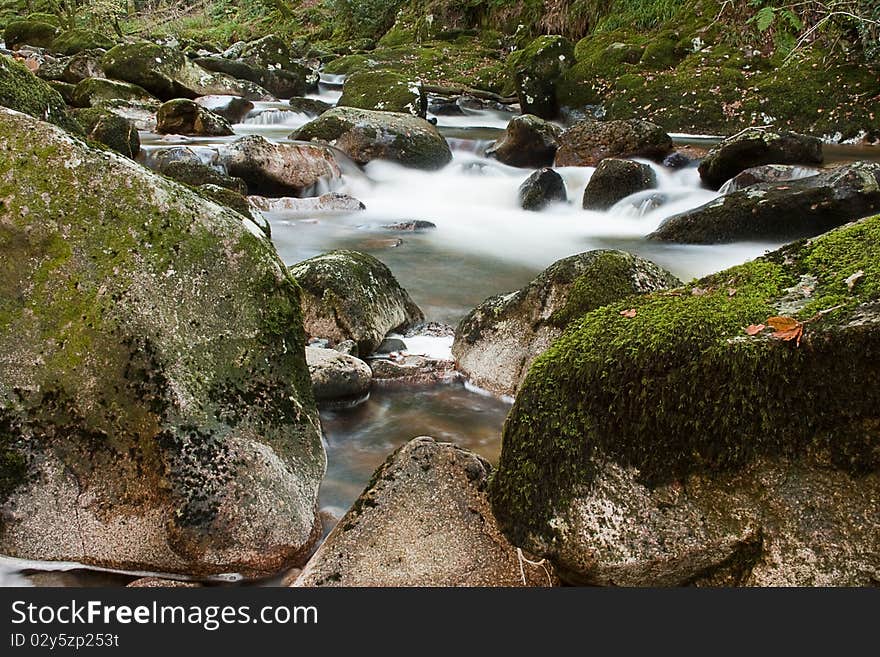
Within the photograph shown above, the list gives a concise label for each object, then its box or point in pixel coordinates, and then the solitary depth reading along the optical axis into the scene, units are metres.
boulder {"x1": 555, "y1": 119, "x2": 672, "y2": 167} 12.79
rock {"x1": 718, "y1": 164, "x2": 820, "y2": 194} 10.06
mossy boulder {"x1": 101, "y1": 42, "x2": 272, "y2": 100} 17.42
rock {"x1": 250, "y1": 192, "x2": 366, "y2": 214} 10.85
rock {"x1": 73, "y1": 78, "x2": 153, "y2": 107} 15.62
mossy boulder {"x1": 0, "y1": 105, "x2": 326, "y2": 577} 2.96
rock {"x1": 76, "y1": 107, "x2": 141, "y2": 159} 10.97
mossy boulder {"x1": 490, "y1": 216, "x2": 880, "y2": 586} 2.35
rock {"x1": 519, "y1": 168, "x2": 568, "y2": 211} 11.49
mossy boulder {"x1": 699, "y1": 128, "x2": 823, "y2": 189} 10.75
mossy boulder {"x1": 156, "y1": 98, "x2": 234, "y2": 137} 14.02
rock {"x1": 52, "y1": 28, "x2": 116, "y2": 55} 25.33
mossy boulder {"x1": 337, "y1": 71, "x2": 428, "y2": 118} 17.41
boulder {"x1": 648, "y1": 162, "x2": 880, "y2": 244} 8.18
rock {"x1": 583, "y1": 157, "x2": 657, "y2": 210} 11.07
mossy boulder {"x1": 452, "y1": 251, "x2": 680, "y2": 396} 4.78
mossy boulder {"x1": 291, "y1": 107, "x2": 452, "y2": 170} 13.31
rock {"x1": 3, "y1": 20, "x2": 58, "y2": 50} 27.02
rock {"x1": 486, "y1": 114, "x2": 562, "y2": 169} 13.52
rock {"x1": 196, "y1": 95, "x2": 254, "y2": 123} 17.09
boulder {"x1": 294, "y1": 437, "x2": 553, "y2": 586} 2.72
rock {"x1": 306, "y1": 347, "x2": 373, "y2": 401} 4.71
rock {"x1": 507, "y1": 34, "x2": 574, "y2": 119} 17.19
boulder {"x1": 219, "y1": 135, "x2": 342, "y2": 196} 11.21
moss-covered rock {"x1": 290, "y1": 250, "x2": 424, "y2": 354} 5.47
